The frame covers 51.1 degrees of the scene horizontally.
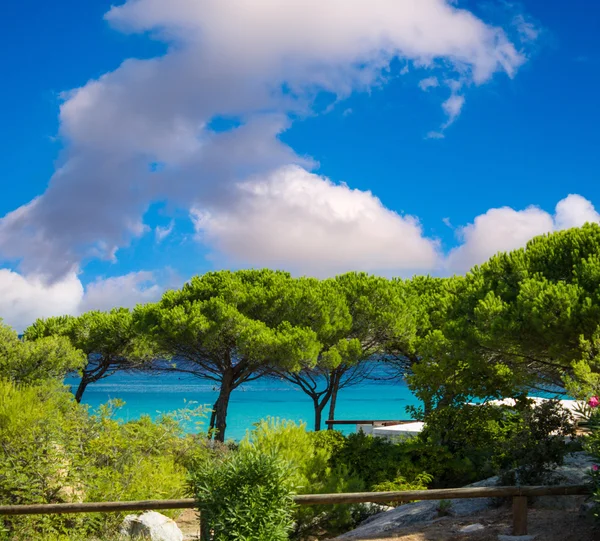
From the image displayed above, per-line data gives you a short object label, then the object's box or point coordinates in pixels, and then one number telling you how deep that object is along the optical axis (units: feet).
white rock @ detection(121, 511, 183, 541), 31.55
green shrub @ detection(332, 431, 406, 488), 40.63
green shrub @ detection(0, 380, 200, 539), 31.73
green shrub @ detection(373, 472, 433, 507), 37.17
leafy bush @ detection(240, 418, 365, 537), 32.71
